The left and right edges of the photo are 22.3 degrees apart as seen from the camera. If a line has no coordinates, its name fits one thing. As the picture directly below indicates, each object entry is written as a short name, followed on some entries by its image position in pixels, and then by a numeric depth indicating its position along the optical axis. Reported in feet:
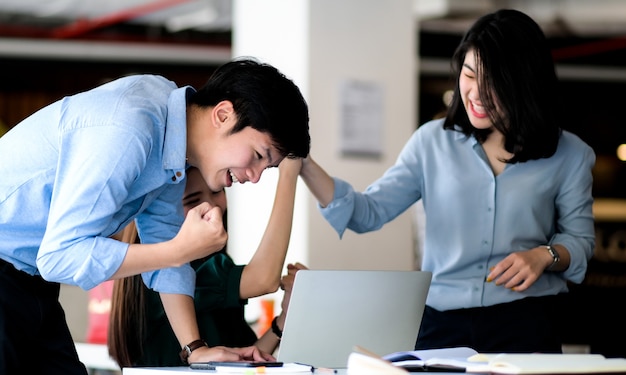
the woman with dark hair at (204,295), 10.42
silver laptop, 9.02
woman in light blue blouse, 10.40
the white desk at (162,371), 8.50
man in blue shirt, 8.70
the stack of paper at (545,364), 8.02
